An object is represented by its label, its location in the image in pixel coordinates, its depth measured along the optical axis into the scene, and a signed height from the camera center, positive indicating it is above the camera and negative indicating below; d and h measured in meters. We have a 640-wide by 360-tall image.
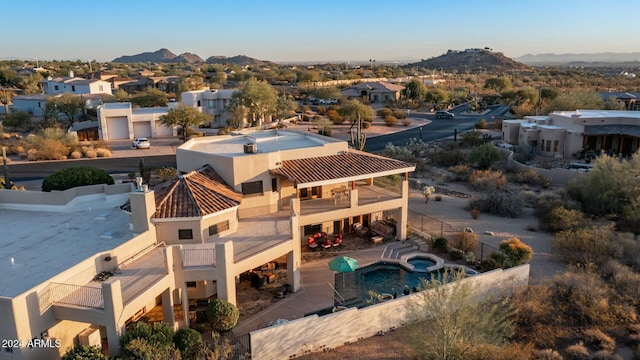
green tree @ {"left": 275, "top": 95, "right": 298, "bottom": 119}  76.44 -6.72
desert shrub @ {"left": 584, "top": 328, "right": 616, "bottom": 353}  17.16 -9.74
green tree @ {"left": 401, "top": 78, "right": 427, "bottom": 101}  100.64 -5.29
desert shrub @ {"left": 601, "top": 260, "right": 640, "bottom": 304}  20.53 -9.30
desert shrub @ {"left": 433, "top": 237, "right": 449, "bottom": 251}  26.28 -9.49
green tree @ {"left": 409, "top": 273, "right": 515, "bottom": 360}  15.51 -8.51
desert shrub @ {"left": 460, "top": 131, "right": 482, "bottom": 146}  57.11 -8.67
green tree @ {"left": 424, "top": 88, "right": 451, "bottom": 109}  97.00 -6.49
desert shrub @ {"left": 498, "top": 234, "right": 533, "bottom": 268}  23.43 -8.99
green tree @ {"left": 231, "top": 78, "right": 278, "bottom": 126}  68.44 -4.72
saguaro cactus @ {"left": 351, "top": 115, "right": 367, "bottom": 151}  51.00 -8.71
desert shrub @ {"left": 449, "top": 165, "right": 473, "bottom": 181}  43.66 -9.61
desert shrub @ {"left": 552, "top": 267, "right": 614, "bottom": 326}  19.12 -9.37
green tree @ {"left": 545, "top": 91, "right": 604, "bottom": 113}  61.09 -4.83
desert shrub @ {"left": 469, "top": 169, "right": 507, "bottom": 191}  39.41 -9.41
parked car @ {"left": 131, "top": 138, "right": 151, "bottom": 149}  56.72 -8.81
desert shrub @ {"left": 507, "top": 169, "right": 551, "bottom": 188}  40.81 -9.54
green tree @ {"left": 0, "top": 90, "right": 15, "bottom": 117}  71.88 -4.97
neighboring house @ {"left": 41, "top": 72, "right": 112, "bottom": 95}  82.38 -3.20
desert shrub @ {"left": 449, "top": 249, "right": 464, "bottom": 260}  25.42 -9.72
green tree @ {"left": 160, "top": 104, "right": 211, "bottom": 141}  59.84 -6.22
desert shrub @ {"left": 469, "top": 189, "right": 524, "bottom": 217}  32.91 -9.36
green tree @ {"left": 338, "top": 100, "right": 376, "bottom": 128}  71.06 -6.78
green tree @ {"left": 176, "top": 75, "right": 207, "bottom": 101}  89.94 -3.57
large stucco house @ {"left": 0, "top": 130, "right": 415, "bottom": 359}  15.09 -6.97
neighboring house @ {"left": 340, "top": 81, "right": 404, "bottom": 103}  104.50 -5.88
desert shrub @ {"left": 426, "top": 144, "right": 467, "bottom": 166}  49.78 -9.36
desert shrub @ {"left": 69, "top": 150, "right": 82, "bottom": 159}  51.78 -9.15
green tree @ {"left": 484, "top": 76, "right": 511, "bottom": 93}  110.81 -4.43
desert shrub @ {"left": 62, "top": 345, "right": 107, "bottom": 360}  14.24 -8.29
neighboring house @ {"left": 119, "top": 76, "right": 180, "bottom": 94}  99.25 -3.59
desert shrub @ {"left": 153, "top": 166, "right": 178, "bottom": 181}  39.19 -8.54
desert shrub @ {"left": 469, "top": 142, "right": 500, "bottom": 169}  46.44 -8.59
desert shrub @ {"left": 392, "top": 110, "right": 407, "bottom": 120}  82.31 -8.27
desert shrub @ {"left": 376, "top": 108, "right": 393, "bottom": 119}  81.72 -7.90
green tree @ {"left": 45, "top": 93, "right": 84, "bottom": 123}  66.06 -5.00
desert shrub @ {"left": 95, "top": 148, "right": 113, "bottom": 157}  52.25 -9.05
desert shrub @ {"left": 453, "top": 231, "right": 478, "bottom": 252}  26.33 -9.43
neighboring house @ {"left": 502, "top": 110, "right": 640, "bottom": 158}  47.09 -6.78
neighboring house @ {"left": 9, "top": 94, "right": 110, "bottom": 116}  70.97 -5.23
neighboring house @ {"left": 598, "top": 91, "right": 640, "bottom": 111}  71.56 -5.16
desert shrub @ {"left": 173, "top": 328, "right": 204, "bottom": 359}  15.91 -8.92
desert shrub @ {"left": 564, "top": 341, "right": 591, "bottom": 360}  16.59 -9.71
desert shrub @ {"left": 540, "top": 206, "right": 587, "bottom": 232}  28.80 -9.17
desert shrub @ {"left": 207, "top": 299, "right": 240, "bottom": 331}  17.72 -8.91
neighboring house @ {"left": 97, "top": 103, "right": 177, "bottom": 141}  61.03 -6.98
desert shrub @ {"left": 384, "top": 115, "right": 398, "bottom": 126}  76.19 -8.54
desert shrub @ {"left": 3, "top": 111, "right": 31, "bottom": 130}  62.81 -6.74
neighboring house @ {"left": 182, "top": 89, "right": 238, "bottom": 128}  70.75 -5.32
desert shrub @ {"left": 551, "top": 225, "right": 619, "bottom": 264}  24.09 -8.98
